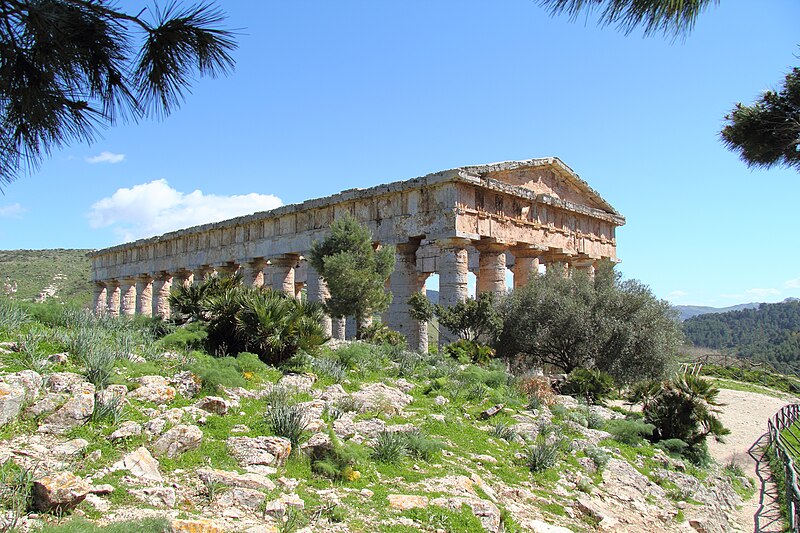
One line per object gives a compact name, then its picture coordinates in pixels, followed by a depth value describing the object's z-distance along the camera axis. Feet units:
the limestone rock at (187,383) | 25.06
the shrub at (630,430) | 35.29
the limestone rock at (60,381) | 21.02
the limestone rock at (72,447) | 17.51
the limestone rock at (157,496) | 16.28
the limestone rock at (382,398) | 29.19
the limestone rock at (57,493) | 14.63
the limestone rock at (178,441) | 19.16
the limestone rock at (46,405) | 19.20
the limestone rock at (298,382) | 29.94
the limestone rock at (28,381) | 19.87
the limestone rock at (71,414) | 18.85
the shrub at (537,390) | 39.63
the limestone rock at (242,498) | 17.15
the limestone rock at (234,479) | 18.01
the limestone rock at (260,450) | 20.06
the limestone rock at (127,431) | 19.12
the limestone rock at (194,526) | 14.67
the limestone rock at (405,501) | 19.14
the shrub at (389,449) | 22.86
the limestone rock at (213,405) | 23.76
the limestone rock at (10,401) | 18.31
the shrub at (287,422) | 22.06
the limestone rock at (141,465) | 17.48
